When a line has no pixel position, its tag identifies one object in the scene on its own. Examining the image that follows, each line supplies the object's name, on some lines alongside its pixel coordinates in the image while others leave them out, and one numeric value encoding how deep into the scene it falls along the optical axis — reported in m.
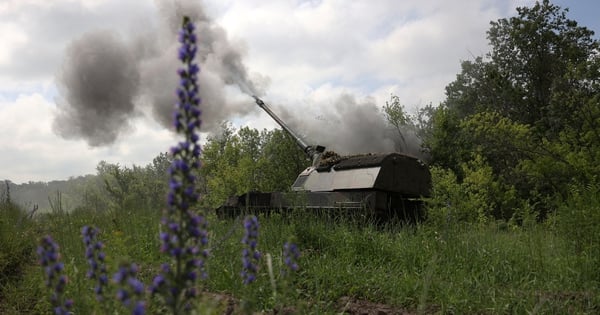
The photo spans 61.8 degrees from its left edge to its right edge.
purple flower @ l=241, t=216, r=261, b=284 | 2.54
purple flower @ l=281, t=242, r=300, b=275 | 2.65
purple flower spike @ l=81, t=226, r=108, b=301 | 2.24
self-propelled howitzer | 12.92
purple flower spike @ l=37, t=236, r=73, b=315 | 2.08
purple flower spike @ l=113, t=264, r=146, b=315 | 1.71
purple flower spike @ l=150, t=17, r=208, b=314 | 1.83
